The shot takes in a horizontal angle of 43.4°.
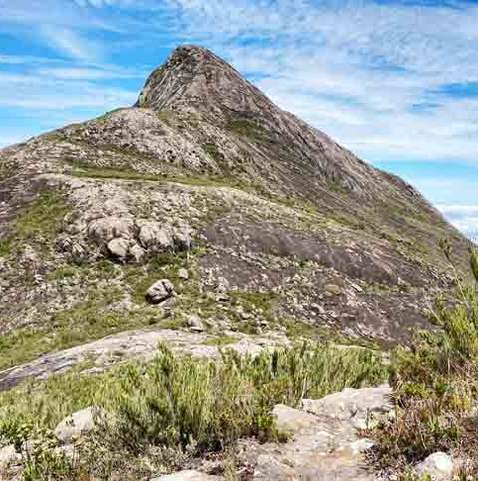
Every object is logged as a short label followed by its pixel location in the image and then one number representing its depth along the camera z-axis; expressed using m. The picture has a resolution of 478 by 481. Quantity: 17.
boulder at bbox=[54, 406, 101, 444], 8.04
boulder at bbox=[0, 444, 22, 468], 7.71
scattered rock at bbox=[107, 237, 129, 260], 35.84
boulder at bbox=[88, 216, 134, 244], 37.09
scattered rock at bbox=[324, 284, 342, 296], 37.53
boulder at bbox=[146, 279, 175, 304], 31.50
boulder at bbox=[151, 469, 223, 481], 6.24
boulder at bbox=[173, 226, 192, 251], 37.38
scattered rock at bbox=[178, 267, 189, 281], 34.03
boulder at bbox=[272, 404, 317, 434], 7.18
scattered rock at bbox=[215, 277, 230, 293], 34.03
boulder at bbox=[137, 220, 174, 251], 36.75
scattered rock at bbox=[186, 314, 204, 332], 27.23
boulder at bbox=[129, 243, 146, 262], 35.81
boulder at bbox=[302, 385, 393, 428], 7.77
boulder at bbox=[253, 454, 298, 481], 6.13
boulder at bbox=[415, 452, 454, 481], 5.62
